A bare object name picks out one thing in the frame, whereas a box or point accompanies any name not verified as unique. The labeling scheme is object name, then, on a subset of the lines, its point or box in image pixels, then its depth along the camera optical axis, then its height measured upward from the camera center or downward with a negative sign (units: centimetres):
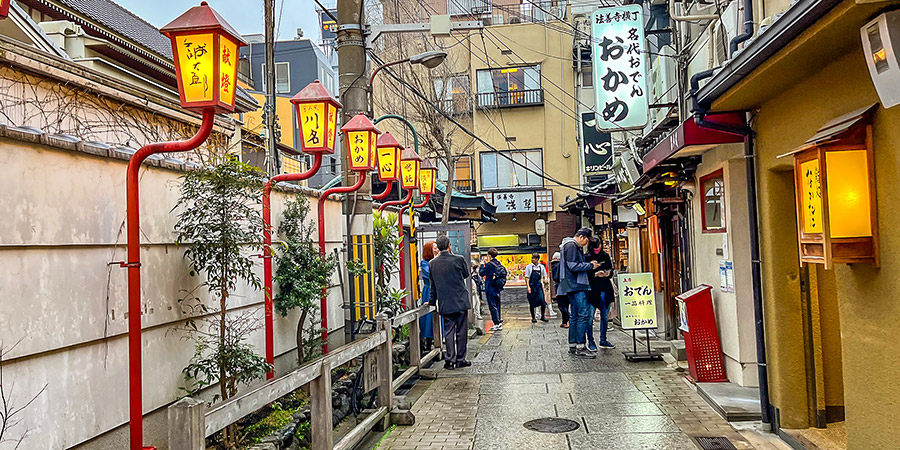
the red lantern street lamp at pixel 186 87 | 520 +127
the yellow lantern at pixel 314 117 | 843 +165
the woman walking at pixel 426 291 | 1330 -87
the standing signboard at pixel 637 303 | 1236 -113
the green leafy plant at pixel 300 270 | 890 -24
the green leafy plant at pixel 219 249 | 646 +6
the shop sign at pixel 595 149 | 2155 +290
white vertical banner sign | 1234 +306
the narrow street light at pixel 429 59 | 1114 +307
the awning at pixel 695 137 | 786 +124
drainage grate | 708 -213
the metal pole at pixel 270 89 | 1345 +331
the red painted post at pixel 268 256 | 823 -3
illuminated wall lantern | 510 +31
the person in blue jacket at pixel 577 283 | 1229 -72
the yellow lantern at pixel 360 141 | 945 +148
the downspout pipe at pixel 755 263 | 762 -30
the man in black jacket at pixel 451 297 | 1184 -86
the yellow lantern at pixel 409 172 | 1334 +147
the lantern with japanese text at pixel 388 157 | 1127 +150
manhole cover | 798 -214
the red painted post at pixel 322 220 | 970 +46
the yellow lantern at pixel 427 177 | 1491 +154
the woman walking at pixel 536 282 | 1973 -111
